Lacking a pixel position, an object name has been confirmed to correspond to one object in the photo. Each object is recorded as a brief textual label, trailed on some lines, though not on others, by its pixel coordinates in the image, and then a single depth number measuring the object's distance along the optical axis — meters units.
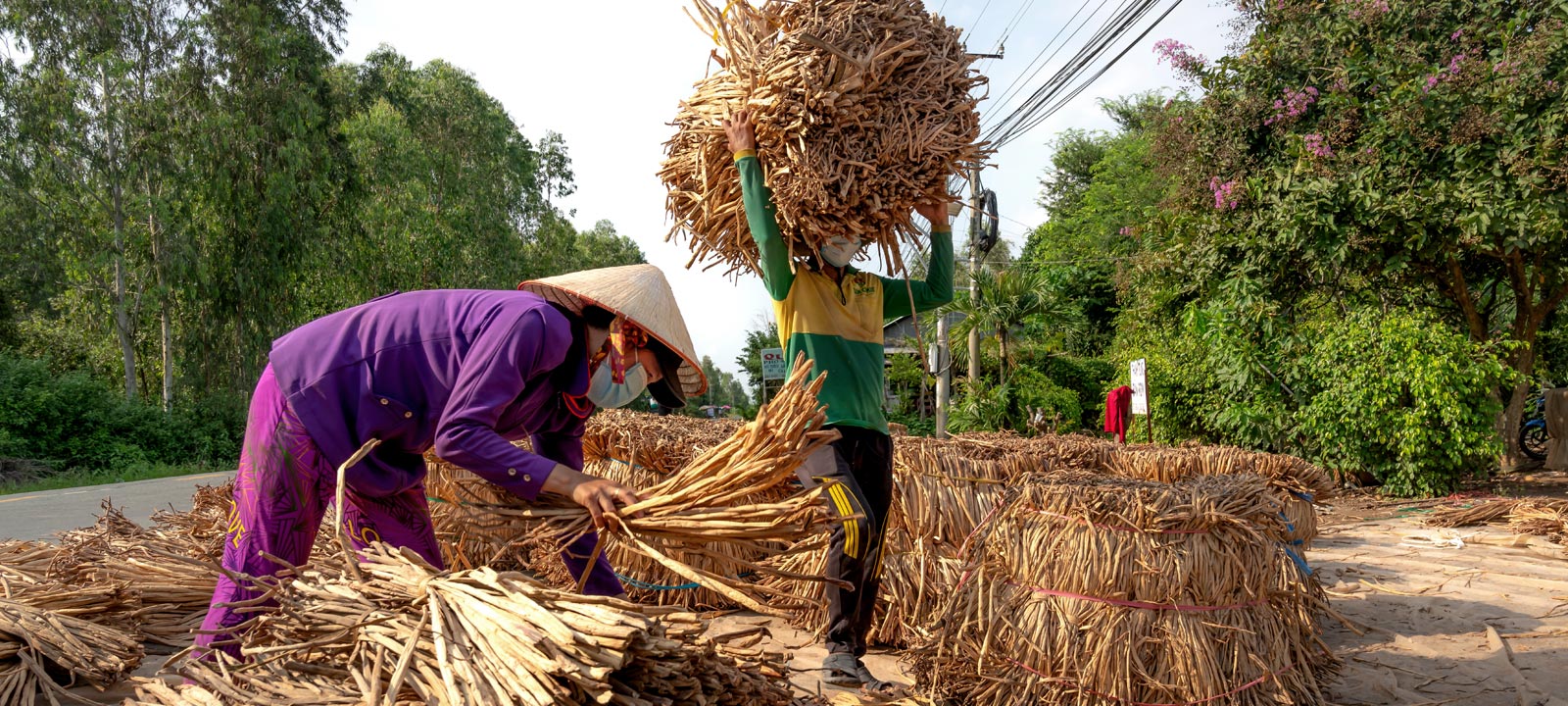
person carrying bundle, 3.16
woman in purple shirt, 2.19
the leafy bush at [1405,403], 8.92
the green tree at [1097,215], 26.31
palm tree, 16.97
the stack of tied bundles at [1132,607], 2.86
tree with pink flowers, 8.77
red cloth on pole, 10.23
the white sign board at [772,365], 16.89
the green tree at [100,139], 15.91
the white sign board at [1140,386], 9.28
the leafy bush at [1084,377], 20.72
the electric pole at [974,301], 17.30
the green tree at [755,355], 36.69
